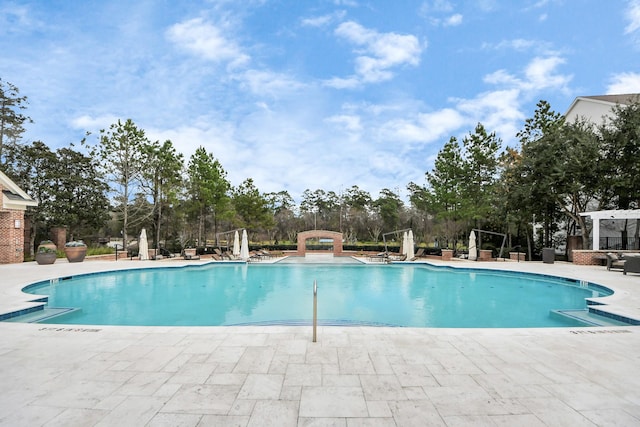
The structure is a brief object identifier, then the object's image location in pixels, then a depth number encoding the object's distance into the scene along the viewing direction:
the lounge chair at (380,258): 18.67
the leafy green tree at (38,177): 20.75
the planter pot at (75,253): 15.59
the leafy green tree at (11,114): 22.66
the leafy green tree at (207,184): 24.36
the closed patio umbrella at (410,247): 19.08
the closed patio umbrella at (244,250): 18.83
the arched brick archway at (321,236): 24.90
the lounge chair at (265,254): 21.73
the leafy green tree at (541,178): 17.44
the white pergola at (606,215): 14.85
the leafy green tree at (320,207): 43.25
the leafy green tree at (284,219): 38.28
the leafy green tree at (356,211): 38.38
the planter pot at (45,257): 14.26
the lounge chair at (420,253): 22.27
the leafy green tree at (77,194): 21.09
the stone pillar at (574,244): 18.83
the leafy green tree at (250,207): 29.20
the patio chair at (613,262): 12.95
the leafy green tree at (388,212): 38.22
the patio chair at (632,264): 11.30
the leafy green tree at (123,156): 21.91
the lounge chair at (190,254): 19.14
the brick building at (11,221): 14.48
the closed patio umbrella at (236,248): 19.51
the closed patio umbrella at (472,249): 18.86
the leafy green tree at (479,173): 21.85
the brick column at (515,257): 19.67
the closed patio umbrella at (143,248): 17.78
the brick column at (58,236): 18.48
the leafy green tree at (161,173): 23.08
